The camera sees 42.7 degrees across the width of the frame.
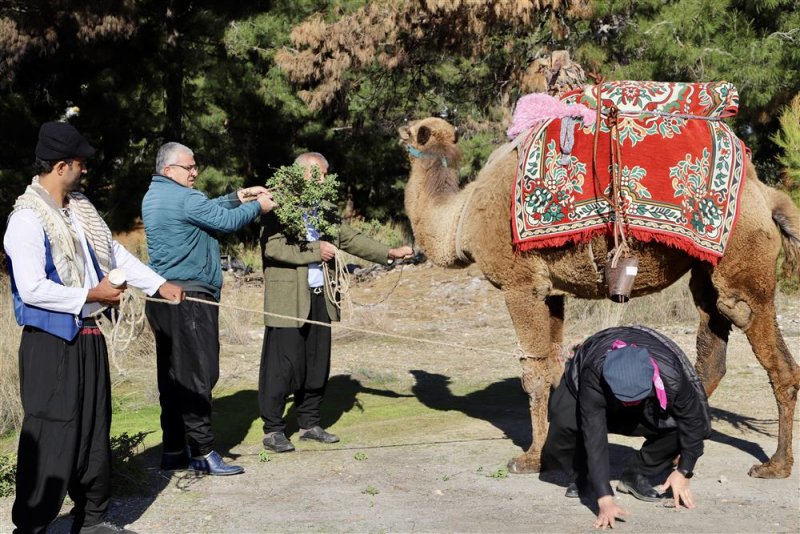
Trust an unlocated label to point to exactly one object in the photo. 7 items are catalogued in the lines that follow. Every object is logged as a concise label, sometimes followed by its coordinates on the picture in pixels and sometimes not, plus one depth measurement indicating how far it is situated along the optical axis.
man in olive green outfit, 7.61
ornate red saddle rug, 6.53
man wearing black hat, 5.07
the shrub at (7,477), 6.52
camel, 6.65
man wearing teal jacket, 6.80
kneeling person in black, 5.27
